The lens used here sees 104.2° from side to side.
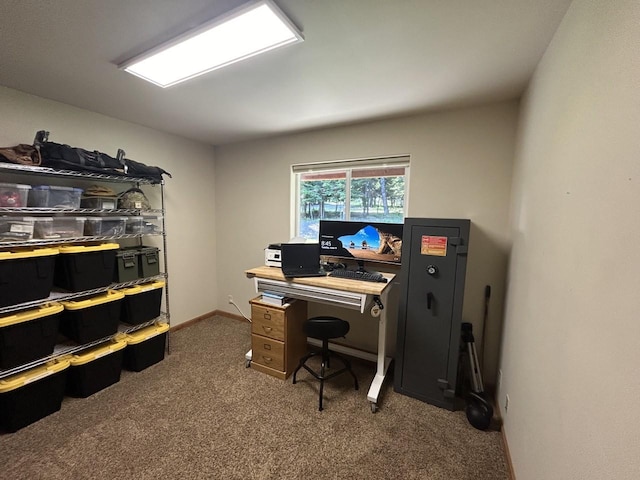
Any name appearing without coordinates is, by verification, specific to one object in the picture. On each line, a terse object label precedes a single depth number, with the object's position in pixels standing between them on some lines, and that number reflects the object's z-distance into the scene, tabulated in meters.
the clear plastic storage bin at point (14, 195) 1.72
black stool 2.06
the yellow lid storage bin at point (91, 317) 2.03
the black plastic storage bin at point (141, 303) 2.39
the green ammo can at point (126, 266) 2.33
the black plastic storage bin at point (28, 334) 1.67
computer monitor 2.47
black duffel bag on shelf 1.88
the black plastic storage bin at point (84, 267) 1.99
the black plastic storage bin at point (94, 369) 2.03
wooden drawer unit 2.36
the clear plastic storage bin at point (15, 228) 1.74
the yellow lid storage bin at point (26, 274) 1.67
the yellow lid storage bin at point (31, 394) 1.69
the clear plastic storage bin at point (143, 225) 2.47
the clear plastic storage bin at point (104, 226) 2.20
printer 2.71
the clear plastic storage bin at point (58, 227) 1.90
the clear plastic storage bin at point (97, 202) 2.20
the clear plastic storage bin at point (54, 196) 1.90
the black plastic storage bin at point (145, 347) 2.38
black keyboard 2.20
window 2.59
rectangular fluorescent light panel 1.17
